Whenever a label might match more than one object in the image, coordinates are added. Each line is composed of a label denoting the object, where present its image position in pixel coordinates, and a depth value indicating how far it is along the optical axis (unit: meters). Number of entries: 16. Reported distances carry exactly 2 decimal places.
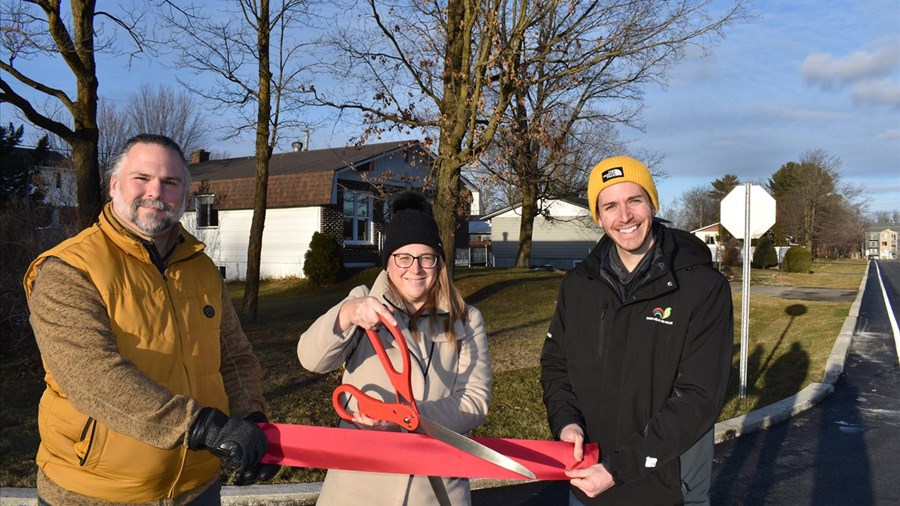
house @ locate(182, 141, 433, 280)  26.44
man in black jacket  2.44
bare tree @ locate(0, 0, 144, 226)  9.43
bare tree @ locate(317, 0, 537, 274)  11.96
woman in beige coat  2.49
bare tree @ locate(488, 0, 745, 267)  12.37
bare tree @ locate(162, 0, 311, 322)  12.88
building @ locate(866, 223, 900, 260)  160.88
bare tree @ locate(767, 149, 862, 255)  66.69
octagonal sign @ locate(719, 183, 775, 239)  10.02
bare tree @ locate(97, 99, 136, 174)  34.24
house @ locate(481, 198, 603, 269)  44.47
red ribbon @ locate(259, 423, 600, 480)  2.39
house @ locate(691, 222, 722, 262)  71.28
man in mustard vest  2.10
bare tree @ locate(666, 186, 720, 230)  98.62
